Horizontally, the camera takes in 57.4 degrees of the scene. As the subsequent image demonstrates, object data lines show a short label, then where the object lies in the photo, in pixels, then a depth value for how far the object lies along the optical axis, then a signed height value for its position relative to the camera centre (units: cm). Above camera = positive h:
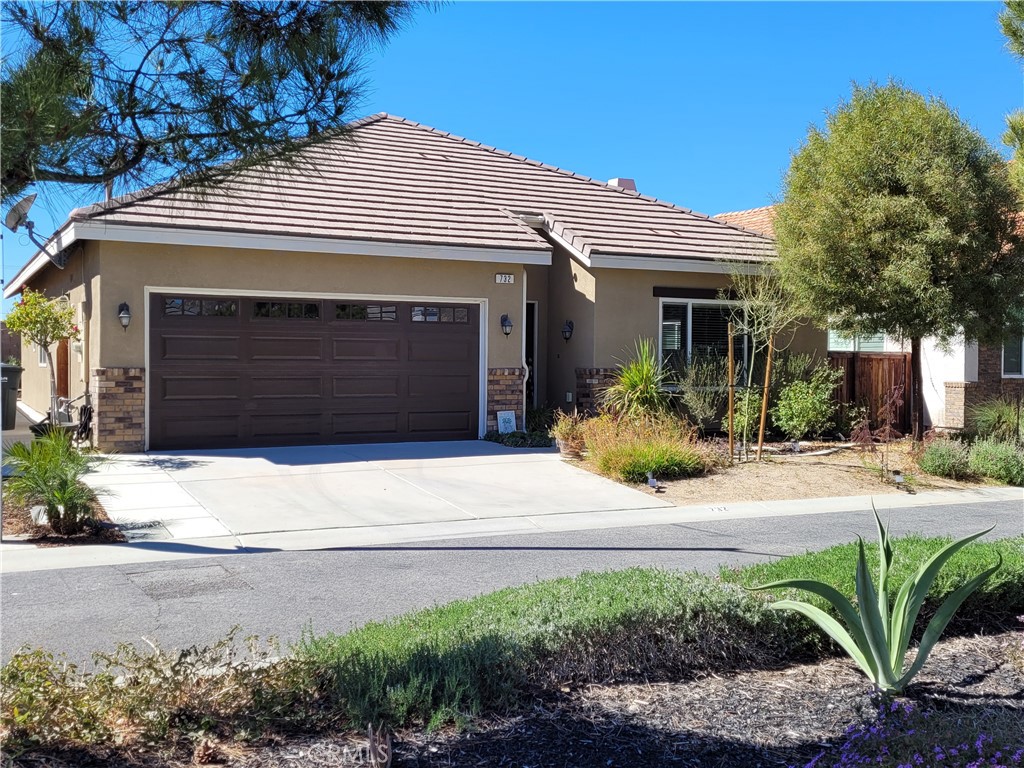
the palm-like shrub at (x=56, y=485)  894 -106
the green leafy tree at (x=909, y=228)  1427 +244
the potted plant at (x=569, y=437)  1444 -88
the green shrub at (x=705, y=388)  1609 -10
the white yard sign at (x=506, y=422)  1644 -73
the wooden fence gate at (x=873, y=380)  1841 +8
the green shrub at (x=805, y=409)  1672 -46
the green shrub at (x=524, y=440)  1565 -100
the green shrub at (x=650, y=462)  1282 -112
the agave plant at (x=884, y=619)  457 -119
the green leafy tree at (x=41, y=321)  1416 +85
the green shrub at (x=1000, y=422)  1563 -64
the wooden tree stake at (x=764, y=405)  1437 -35
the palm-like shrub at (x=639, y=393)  1555 -19
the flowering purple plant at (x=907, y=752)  356 -146
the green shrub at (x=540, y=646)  435 -139
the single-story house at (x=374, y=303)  1409 +129
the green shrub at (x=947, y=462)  1377 -115
